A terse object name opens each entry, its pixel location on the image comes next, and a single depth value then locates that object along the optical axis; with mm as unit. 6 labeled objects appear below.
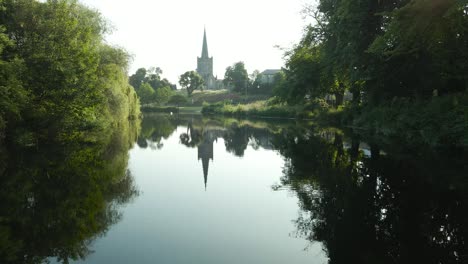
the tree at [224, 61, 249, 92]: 128750
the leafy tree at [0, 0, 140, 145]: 17363
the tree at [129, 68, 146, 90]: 141900
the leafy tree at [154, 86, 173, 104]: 117062
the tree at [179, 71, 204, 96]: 134875
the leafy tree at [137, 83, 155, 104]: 115562
